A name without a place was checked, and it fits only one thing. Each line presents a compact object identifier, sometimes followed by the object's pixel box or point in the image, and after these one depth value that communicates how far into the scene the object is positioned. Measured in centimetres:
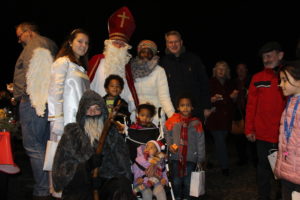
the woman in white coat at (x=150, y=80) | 532
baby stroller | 502
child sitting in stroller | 479
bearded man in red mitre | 529
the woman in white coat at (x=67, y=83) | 444
